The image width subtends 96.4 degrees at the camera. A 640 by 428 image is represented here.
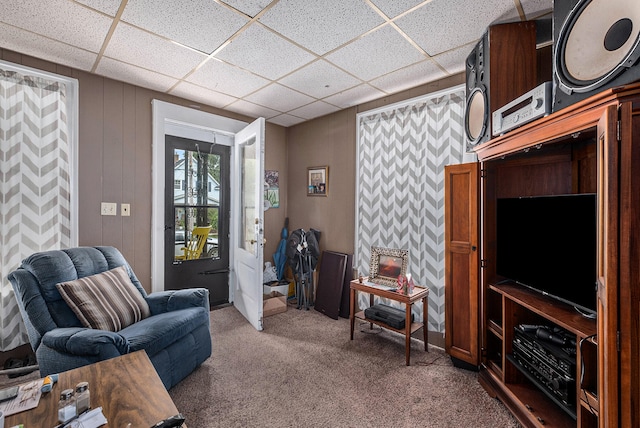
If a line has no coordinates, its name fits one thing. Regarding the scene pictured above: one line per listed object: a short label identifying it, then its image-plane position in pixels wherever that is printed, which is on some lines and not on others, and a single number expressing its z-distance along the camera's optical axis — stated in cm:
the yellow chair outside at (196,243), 356
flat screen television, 144
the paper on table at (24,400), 120
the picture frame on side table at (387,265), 269
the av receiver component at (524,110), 145
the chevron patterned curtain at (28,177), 232
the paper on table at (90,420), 110
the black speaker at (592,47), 108
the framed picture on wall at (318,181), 379
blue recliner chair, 170
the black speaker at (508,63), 193
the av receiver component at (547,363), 144
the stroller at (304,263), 374
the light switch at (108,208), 278
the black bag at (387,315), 256
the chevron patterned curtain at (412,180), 272
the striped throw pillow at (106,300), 193
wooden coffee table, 115
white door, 305
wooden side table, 239
